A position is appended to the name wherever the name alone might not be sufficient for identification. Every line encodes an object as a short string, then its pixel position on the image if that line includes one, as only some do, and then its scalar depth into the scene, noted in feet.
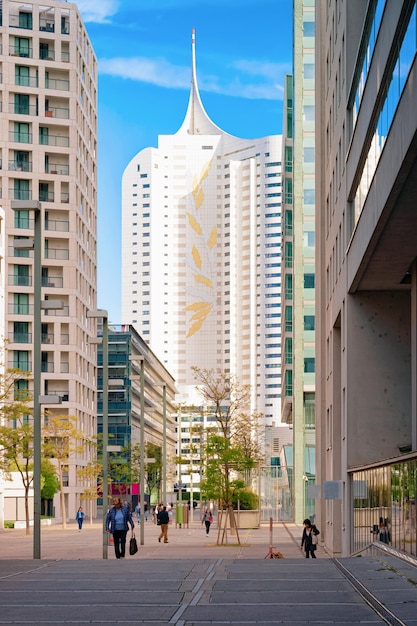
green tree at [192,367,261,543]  183.93
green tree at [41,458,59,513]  277.97
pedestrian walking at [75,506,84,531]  247.50
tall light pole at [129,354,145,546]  179.69
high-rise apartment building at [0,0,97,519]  343.87
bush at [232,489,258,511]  241.35
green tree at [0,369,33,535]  186.72
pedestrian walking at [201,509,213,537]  208.54
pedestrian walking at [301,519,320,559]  130.31
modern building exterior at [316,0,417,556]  84.12
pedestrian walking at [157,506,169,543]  159.79
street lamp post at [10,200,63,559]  95.20
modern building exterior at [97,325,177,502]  467.15
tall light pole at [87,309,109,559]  126.62
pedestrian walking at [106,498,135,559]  104.73
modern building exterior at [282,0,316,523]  268.00
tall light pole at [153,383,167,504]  249.14
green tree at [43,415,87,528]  269.91
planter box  240.12
